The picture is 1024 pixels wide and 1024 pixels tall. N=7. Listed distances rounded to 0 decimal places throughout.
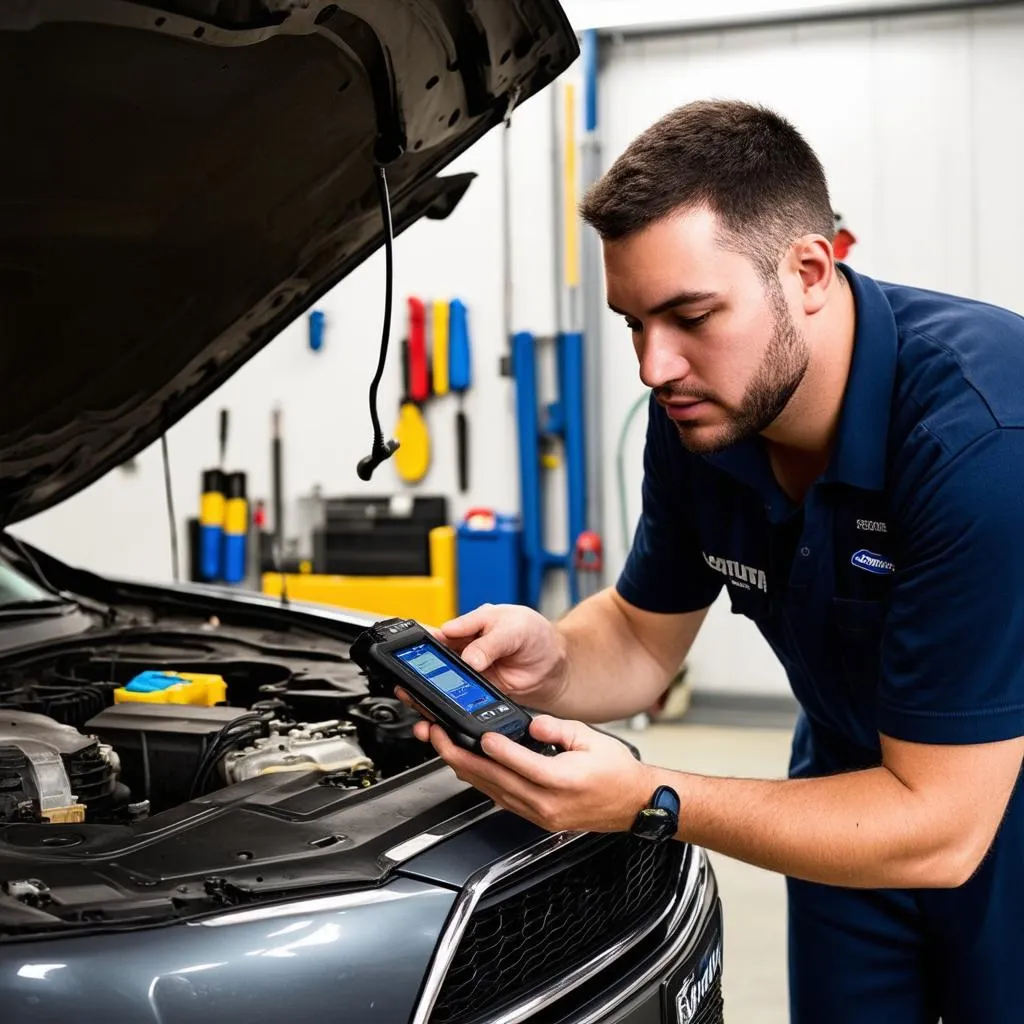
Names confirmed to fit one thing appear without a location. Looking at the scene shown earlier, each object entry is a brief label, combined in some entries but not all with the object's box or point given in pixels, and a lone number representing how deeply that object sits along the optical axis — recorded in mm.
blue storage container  4613
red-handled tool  4734
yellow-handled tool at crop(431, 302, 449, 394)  4746
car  1169
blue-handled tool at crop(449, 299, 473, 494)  4730
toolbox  4680
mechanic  1299
